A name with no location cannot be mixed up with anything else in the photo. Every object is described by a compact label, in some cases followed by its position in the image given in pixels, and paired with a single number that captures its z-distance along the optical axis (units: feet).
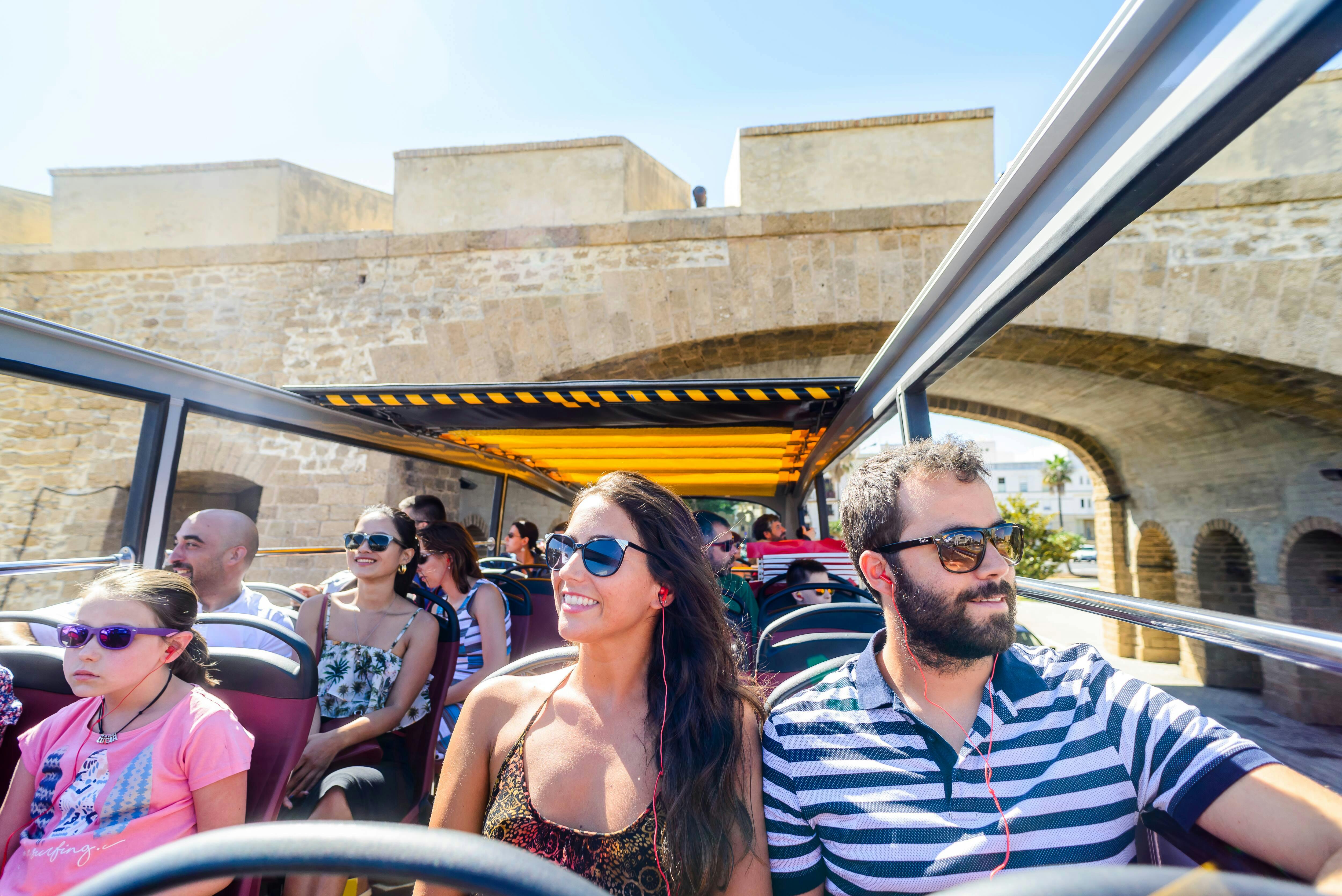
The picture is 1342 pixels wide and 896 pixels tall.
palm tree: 160.45
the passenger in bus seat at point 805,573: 15.07
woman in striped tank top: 11.07
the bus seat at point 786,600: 12.49
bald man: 9.77
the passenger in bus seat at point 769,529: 22.65
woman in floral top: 7.81
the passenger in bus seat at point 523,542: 20.16
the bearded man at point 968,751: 3.96
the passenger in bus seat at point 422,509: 13.94
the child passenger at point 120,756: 5.56
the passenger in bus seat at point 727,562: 13.32
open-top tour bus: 1.83
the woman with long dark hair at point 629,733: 4.59
